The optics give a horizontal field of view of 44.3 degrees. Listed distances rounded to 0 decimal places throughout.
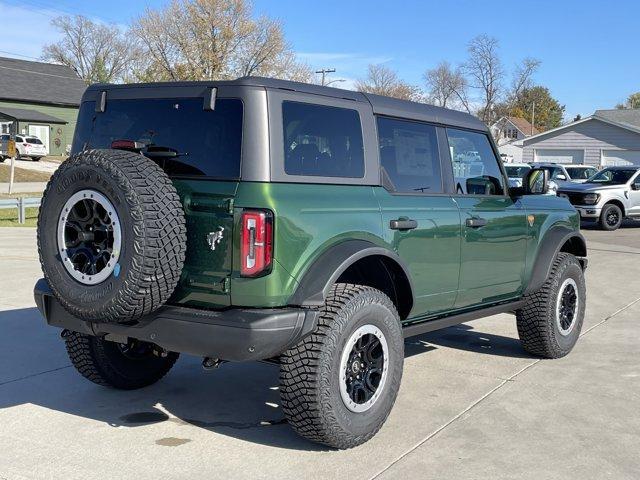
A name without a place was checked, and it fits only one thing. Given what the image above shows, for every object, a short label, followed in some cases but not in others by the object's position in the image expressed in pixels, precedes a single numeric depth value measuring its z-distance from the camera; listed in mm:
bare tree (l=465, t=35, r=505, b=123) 65062
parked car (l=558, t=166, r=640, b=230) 21062
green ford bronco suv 4023
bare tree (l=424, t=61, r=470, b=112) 68125
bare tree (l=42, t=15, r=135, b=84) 85331
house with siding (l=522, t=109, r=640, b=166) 41031
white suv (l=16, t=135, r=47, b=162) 47156
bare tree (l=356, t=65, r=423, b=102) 73762
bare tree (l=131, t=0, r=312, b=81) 50844
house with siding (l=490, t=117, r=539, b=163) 77331
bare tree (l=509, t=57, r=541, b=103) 73125
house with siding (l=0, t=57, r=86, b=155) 56156
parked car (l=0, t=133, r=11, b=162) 43969
